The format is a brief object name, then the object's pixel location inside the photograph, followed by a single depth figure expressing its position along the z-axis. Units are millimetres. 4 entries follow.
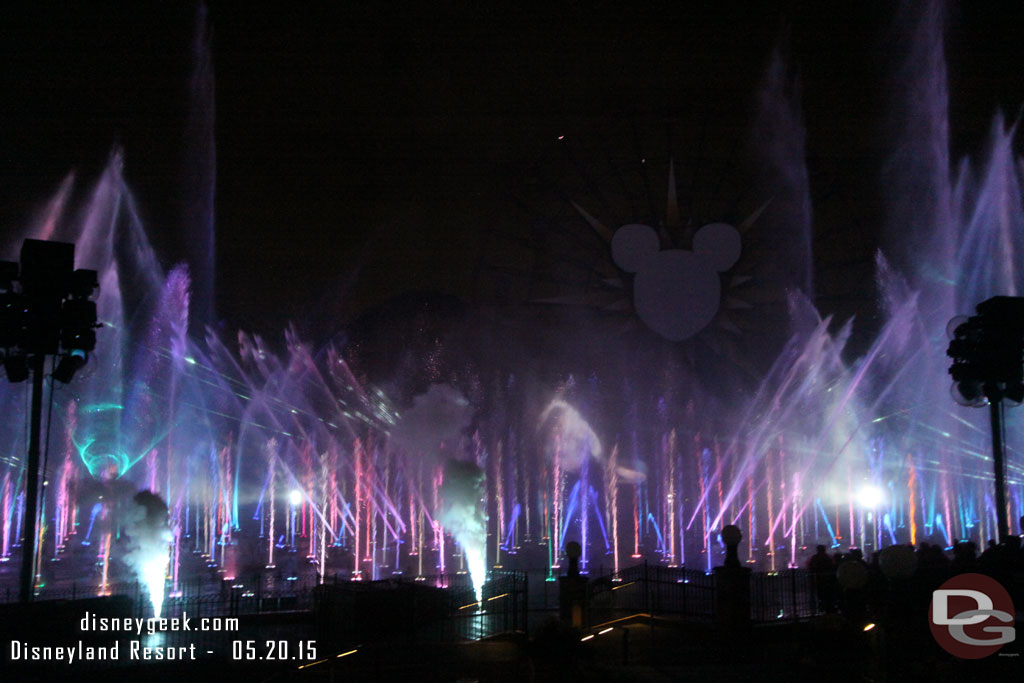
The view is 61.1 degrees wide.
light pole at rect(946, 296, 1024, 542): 18828
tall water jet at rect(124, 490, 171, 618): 21703
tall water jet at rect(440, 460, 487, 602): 28686
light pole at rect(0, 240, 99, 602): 15992
